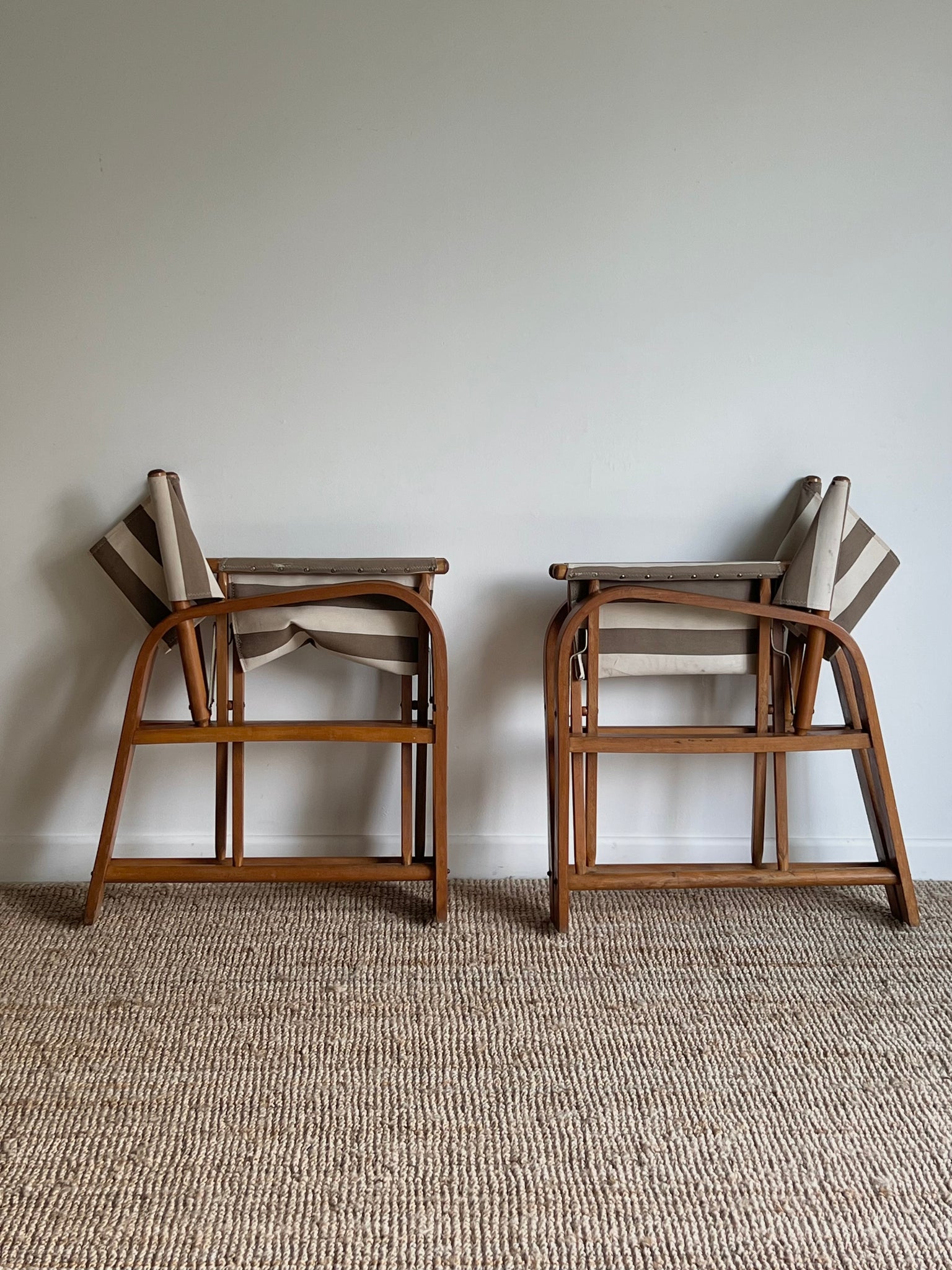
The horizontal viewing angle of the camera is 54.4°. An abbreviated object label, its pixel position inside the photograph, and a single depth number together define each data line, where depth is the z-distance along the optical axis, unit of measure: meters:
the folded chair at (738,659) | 1.75
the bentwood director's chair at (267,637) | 1.79
